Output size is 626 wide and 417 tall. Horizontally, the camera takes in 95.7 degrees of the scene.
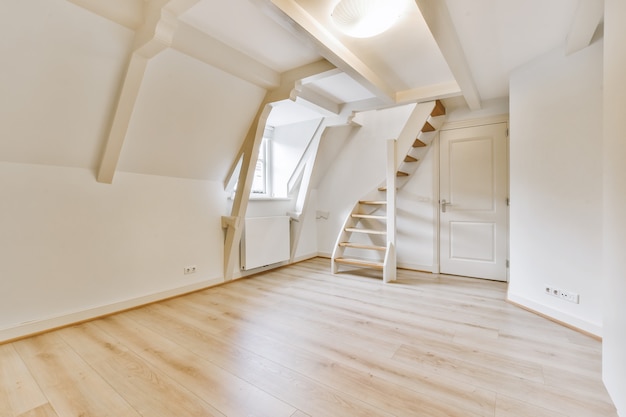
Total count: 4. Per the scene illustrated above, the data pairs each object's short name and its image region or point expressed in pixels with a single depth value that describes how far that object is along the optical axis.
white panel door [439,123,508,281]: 3.49
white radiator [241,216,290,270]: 3.64
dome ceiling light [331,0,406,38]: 1.63
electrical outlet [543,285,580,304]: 2.22
